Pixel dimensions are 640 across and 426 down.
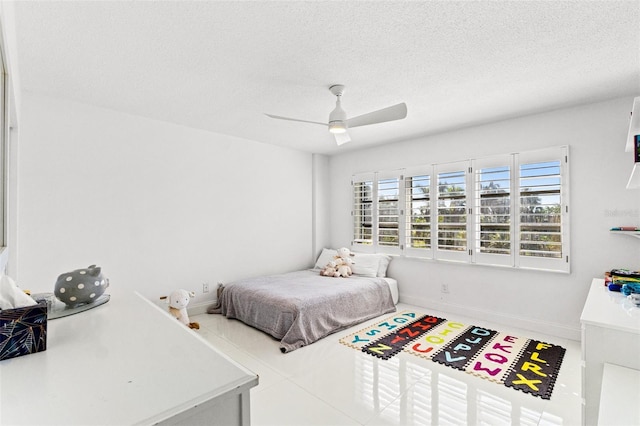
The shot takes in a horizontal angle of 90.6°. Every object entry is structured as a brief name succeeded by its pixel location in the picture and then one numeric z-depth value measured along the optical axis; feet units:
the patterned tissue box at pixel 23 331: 2.97
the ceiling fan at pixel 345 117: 8.62
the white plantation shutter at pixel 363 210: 16.66
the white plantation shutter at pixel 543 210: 10.91
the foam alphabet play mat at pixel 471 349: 8.46
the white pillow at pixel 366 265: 15.09
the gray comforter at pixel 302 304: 10.83
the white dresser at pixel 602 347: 5.36
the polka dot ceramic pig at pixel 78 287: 4.58
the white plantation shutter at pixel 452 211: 13.19
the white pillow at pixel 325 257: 16.92
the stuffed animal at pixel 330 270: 15.01
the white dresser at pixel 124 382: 2.27
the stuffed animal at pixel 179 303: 11.27
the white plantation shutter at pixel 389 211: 15.42
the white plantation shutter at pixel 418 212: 14.32
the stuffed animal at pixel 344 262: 15.01
